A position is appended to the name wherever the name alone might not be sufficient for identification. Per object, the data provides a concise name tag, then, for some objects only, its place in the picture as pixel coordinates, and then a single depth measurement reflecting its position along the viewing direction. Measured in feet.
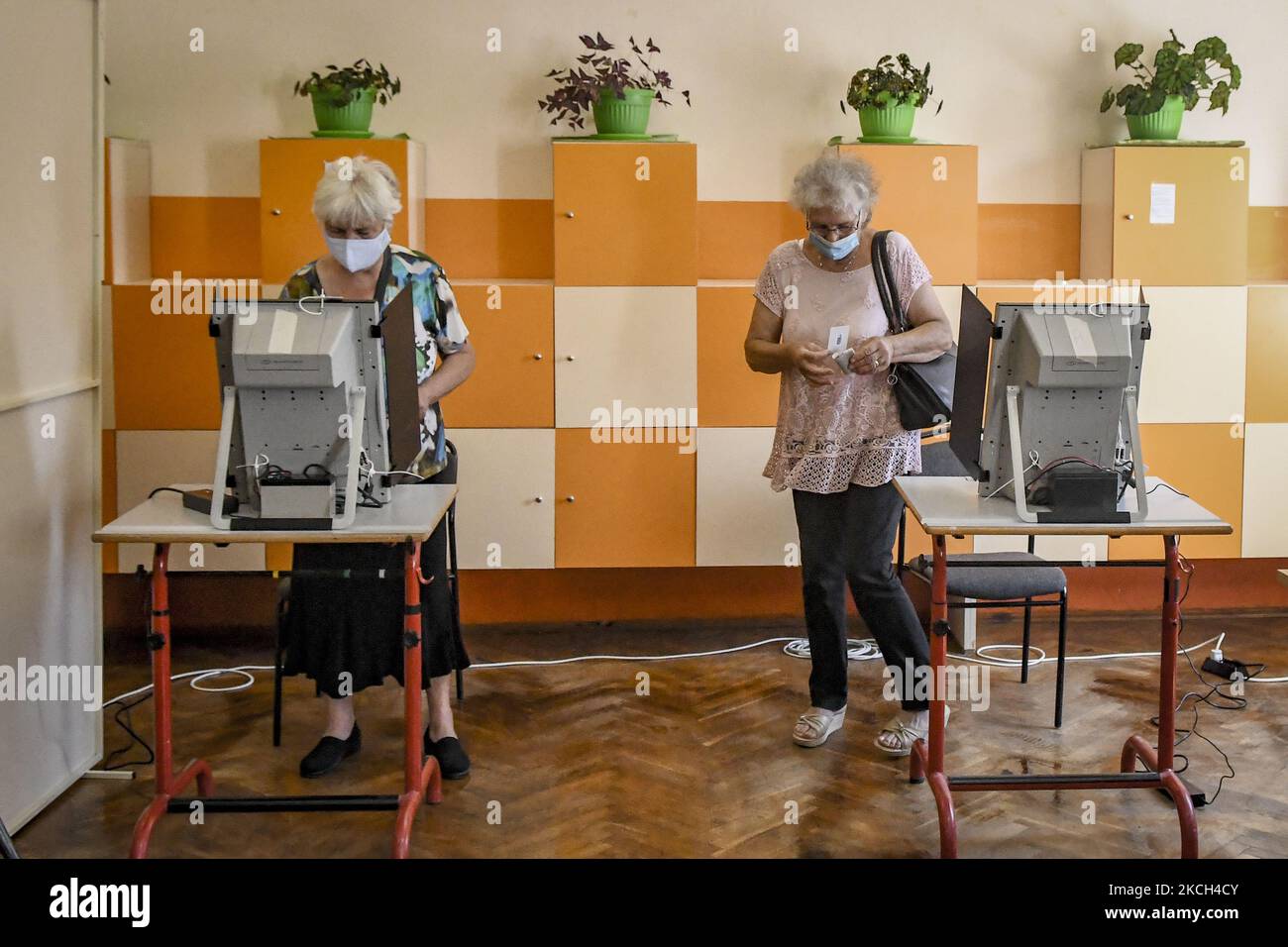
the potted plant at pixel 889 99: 15.92
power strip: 14.60
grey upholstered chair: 13.21
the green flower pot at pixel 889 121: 16.01
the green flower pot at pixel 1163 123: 16.20
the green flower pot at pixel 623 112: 15.84
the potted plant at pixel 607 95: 15.84
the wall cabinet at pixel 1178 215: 16.08
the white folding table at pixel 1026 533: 10.15
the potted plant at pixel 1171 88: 16.01
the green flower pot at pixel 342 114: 15.76
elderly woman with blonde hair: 11.20
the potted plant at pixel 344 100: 15.70
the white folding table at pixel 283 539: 9.78
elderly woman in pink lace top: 11.68
